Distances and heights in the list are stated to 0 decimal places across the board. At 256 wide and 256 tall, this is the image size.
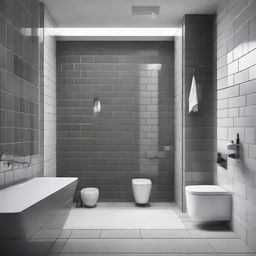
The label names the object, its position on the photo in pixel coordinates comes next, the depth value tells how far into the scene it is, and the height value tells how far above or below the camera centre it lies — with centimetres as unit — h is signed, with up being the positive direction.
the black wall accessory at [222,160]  367 -44
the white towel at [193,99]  410 +47
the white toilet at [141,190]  462 -108
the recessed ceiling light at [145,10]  392 +180
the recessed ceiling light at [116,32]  477 +176
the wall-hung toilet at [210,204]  350 -101
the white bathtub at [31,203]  195 -64
